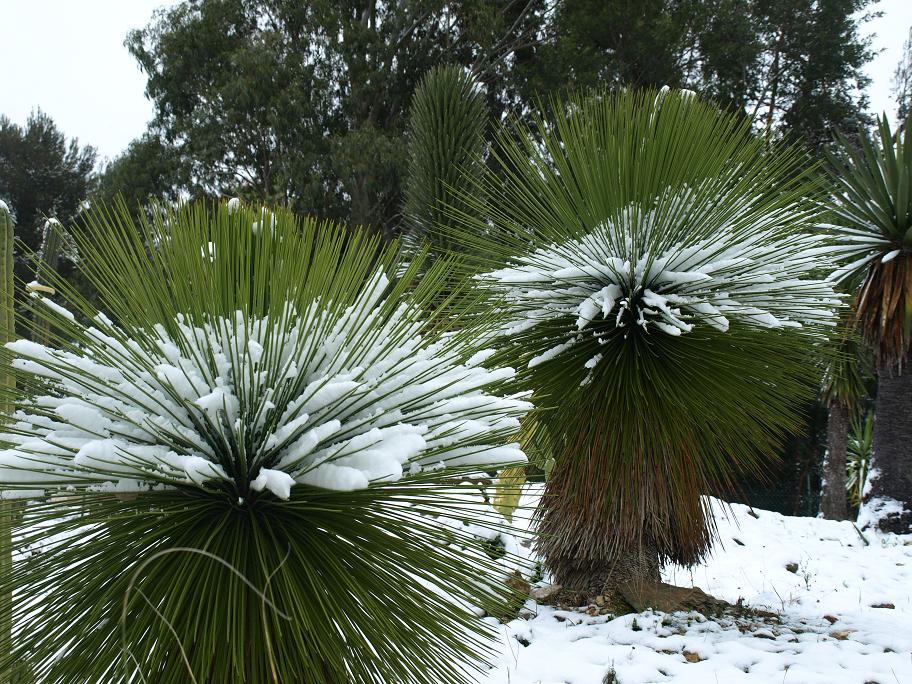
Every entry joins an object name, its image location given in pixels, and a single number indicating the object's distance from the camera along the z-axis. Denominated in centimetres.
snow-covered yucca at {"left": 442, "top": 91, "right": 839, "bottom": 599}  298
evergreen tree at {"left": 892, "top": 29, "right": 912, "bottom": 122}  1556
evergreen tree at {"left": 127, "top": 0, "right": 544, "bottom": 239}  1320
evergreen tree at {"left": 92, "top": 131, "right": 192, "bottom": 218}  1411
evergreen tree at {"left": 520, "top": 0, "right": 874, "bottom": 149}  1362
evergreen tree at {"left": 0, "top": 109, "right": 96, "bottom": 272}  1822
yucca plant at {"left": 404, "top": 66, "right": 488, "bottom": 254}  465
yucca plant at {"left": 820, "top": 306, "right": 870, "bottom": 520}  892
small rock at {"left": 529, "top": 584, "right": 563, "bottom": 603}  410
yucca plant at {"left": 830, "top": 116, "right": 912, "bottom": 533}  602
